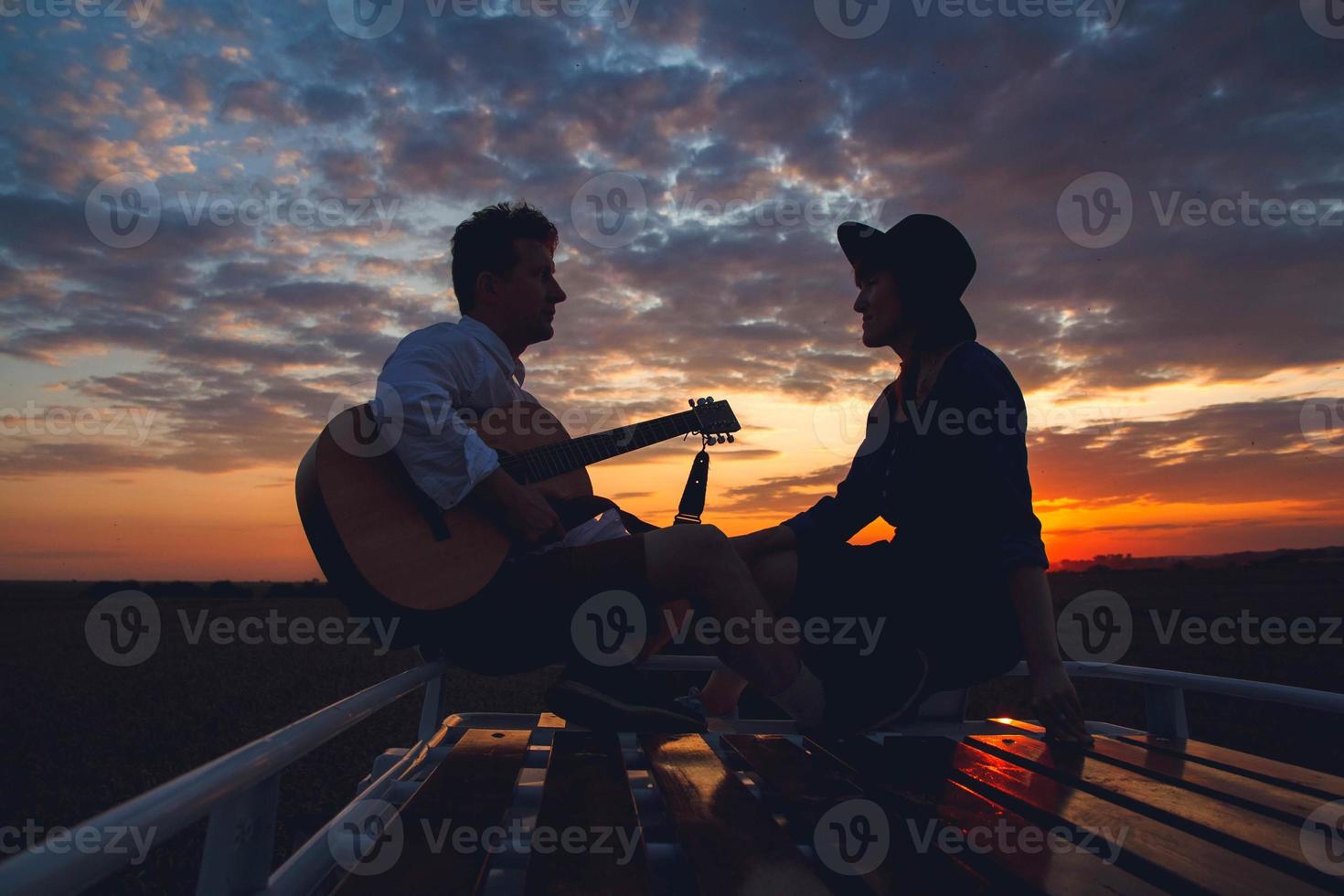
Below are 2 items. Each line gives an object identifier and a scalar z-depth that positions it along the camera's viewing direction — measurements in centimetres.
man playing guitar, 258
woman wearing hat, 239
